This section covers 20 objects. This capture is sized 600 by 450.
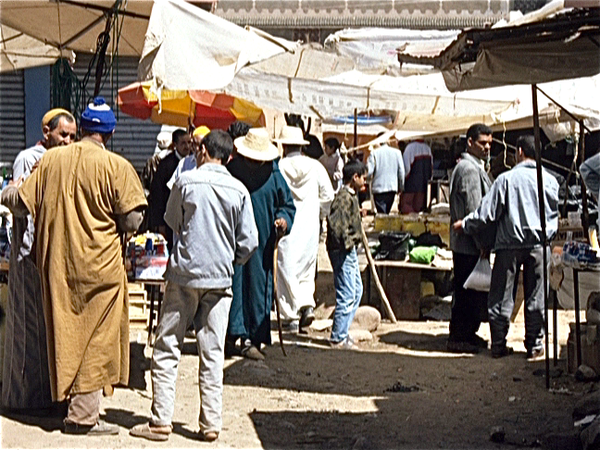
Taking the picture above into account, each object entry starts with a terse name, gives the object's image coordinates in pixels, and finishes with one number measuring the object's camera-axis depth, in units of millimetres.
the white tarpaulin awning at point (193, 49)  7480
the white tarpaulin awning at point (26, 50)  10914
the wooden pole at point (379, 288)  11117
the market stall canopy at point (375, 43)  11305
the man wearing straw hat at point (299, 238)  10344
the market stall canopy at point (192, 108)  13117
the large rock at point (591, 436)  5383
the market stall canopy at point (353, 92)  11188
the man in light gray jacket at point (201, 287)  5965
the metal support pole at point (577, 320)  7432
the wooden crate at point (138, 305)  9469
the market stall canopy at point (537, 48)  6398
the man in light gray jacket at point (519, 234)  8688
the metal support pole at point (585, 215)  8211
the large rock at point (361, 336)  10168
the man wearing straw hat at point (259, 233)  8531
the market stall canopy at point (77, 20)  8711
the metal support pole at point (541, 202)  7586
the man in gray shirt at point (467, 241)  9352
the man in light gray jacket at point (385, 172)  17656
